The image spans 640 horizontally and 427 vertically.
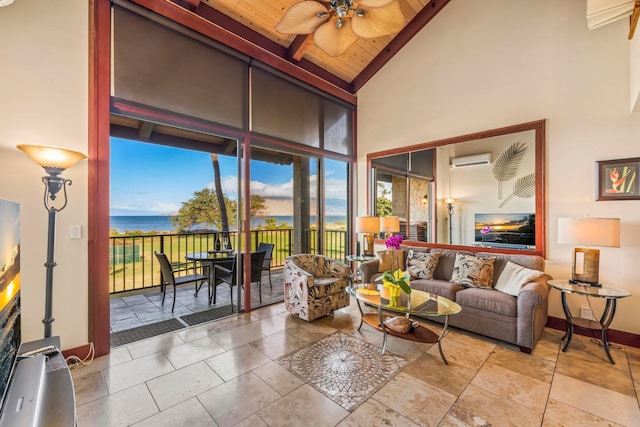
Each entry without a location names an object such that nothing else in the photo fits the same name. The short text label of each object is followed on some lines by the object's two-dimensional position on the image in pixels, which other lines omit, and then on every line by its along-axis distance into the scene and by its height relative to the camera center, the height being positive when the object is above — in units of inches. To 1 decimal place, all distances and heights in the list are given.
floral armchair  135.0 -36.2
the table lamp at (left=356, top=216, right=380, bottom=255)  171.5 -6.9
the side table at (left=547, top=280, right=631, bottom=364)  100.4 -32.8
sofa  107.1 -34.6
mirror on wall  138.0 +13.9
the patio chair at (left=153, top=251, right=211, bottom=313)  143.9 -33.2
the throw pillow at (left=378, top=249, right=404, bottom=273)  165.9 -28.0
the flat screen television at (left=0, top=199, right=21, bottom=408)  48.5 -14.4
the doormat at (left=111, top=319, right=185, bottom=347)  117.9 -53.2
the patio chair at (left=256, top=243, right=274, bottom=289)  204.4 -29.0
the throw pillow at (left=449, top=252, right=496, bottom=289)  133.0 -28.5
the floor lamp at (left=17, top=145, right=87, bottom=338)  86.7 +8.9
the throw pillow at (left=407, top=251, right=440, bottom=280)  153.0 -28.5
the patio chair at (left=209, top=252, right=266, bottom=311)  151.6 -32.0
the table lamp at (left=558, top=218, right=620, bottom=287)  103.7 -9.7
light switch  99.2 -6.2
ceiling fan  100.0 +74.3
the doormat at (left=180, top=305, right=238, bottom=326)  139.8 -53.4
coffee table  99.0 -34.6
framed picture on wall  112.9 +14.3
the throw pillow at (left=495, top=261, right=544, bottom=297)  117.9 -28.3
